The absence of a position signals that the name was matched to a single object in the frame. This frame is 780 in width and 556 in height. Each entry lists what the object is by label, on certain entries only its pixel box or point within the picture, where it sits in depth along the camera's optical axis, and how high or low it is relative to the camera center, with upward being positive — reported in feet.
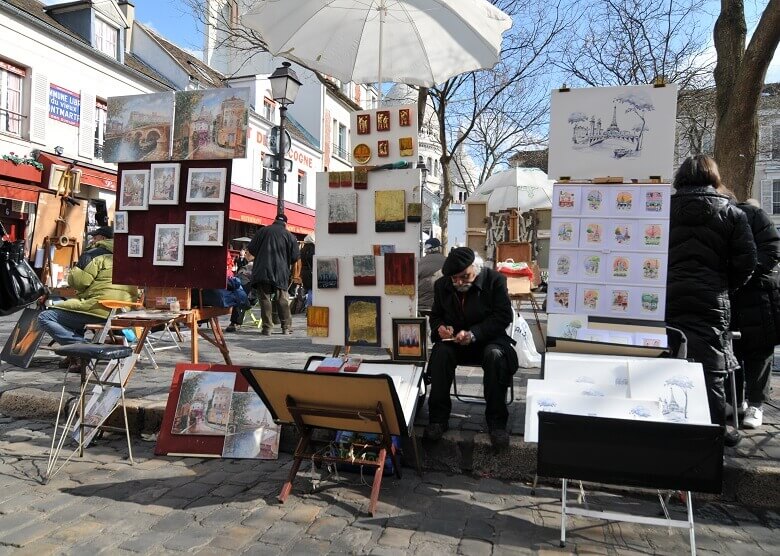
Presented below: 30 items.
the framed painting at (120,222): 15.81 +1.20
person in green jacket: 17.39 -1.01
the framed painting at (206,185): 14.80 +2.19
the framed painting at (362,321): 13.41 -1.11
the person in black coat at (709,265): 11.12 +0.45
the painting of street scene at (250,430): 12.16 -3.50
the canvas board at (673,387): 9.41 -1.75
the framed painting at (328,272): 13.71 +0.02
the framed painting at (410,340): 12.42 -1.42
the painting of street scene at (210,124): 14.58 +3.77
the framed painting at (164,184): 15.15 +2.22
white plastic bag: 19.52 -2.28
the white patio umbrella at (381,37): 13.96 +6.17
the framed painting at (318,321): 13.84 -1.20
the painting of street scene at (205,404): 12.42 -3.01
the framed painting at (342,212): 13.57 +1.48
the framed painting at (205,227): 14.89 +1.10
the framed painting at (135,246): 15.69 +0.54
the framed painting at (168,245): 15.23 +0.59
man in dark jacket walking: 25.85 +0.30
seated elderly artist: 11.76 -1.22
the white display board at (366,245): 13.17 +0.70
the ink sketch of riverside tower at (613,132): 11.84 +3.26
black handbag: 13.50 -0.46
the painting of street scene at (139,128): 15.23 +3.75
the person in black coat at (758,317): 12.44 -0.63
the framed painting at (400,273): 13.10 +0.05
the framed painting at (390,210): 13.19 +1.53
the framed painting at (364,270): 13.39 +0.10
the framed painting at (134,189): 15.48 +2.10
